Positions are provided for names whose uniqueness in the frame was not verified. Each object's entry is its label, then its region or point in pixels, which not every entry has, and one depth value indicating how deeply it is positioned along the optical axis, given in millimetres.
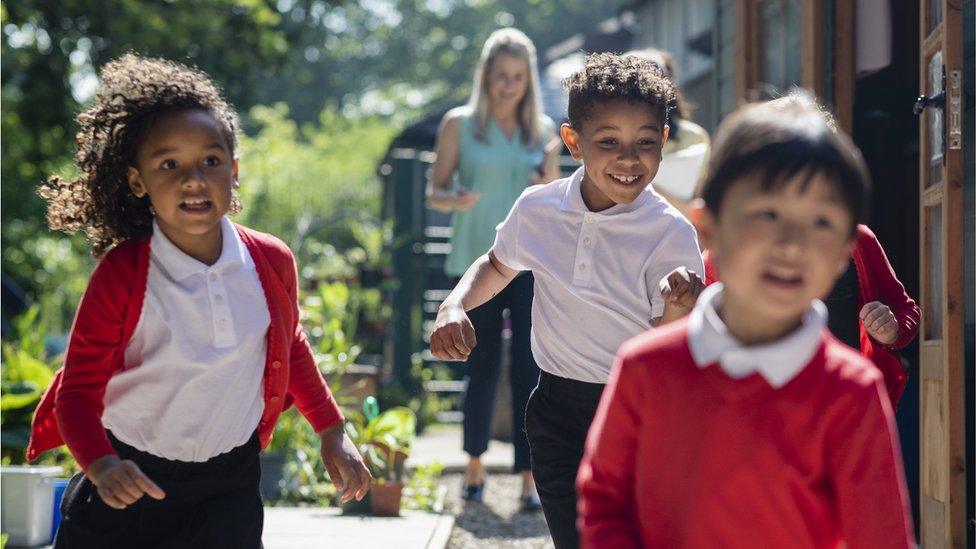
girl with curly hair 2998
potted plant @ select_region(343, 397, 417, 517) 5645
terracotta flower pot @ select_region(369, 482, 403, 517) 5625
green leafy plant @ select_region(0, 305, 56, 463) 5551
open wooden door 4117
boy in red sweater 2000
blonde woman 6090
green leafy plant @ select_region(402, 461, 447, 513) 6062
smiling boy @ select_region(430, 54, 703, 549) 3305
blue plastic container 4766
